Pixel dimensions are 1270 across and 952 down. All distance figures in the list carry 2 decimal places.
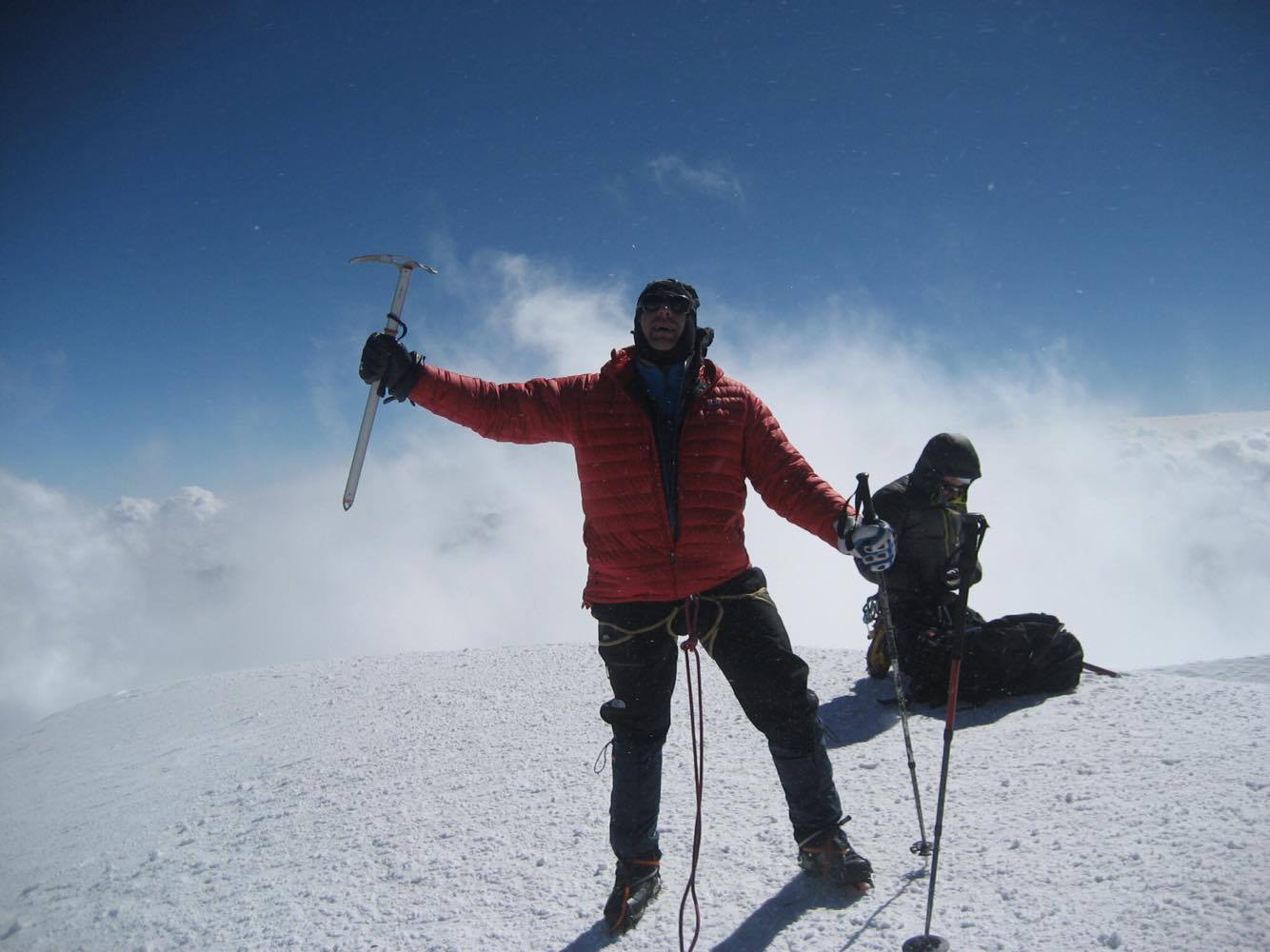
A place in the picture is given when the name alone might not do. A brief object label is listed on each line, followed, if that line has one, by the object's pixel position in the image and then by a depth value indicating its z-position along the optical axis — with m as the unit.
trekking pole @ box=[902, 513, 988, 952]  2.60
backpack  5.10
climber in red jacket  2.87
